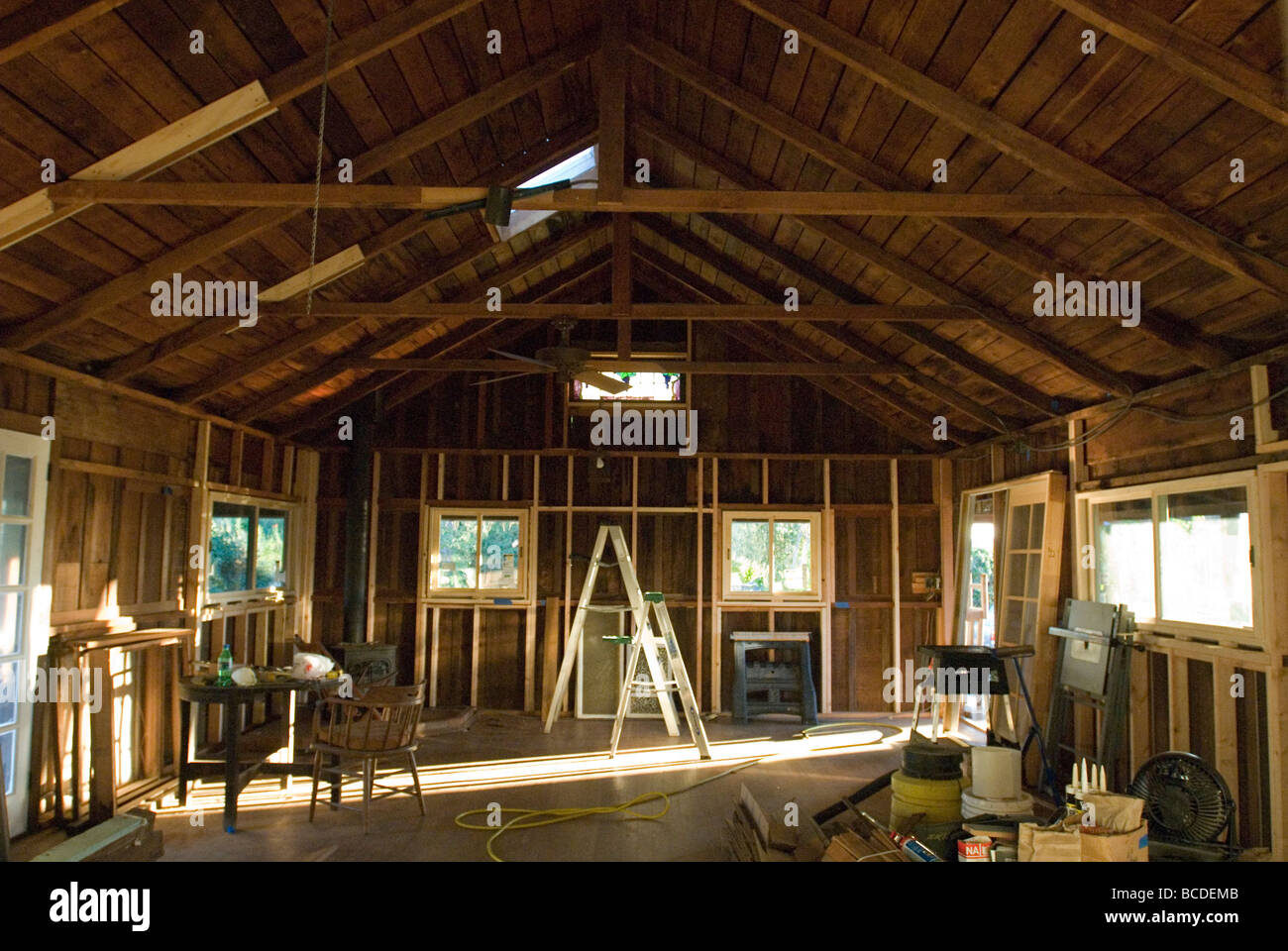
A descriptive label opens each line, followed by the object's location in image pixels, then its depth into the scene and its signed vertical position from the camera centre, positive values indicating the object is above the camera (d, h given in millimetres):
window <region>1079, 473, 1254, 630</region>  5098 +8
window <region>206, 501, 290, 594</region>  7793 -48
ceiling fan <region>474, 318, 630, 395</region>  6871 +1465
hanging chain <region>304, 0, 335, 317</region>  4246 +2360
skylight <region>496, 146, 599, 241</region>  6984 +3121
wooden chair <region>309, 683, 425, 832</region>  5574 -1280
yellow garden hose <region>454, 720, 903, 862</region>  5559 -1817
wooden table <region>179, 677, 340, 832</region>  5516 -1409
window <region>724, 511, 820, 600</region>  9867 -77
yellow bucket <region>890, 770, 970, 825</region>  4914 -1445
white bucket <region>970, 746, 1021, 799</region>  4598 -1197
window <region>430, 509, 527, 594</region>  9773 -70
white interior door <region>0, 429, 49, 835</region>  5125 -337
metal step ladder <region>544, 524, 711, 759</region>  7691 -984
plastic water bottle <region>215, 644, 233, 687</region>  5719 -842
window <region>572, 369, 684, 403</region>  9867 +1799
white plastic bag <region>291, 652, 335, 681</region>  6293 -908
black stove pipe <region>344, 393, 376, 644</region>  9172 +355
